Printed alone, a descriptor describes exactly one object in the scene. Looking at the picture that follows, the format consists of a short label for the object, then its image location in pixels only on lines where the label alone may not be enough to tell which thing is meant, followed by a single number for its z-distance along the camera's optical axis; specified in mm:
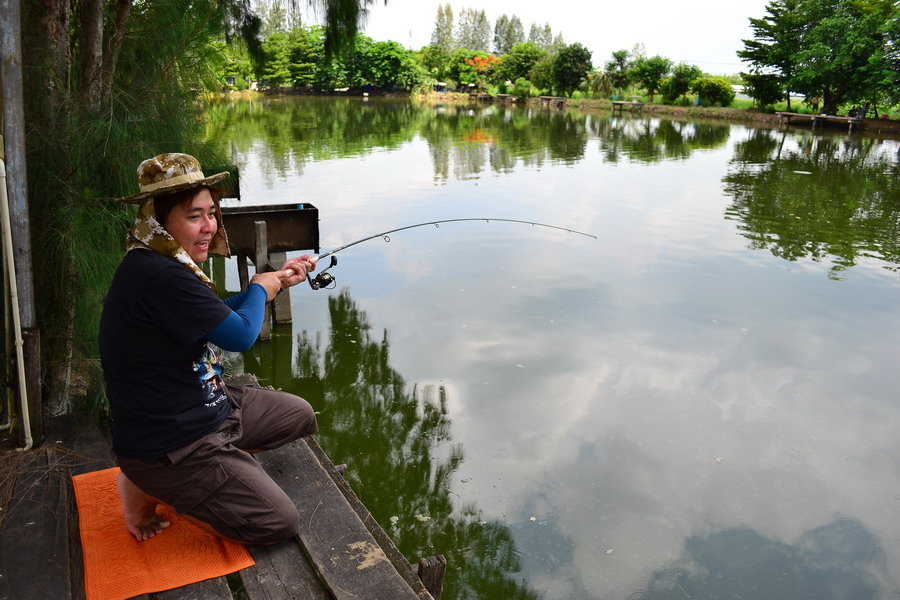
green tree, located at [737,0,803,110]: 32125
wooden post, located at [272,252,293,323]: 5648
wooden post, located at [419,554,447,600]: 2301
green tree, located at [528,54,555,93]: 44688
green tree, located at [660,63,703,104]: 36594
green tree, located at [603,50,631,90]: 42875
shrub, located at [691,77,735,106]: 35344
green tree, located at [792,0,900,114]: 26969
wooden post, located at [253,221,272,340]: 4938
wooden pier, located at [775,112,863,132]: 26578
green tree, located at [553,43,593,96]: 42812
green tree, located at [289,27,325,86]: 46812
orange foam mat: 1936
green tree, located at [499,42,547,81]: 47938
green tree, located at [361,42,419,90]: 49844
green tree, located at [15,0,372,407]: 3076
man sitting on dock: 1981
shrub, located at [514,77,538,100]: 45562
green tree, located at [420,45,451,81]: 54125
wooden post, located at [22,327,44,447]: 2535
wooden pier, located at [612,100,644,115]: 36750
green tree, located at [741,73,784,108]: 33438
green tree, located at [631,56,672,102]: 39281
